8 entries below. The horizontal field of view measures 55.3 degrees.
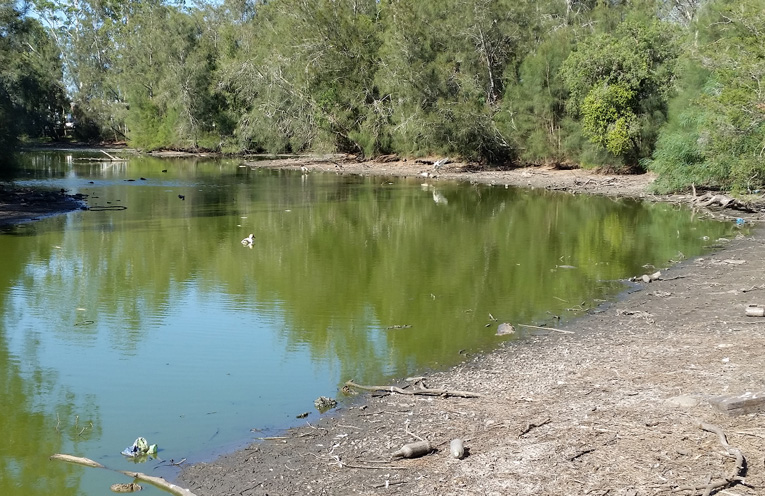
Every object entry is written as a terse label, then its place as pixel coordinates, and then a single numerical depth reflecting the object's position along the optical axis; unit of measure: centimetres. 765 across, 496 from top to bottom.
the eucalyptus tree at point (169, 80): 5819
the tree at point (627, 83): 3344
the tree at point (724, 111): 1889
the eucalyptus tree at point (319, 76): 4678
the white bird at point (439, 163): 4438
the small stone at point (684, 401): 676
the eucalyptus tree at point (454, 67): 4131
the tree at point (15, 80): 2884
